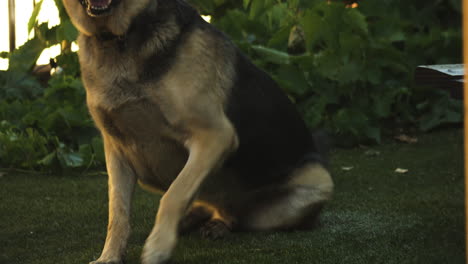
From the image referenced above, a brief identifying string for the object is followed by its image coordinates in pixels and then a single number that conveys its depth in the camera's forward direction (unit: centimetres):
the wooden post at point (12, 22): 648
